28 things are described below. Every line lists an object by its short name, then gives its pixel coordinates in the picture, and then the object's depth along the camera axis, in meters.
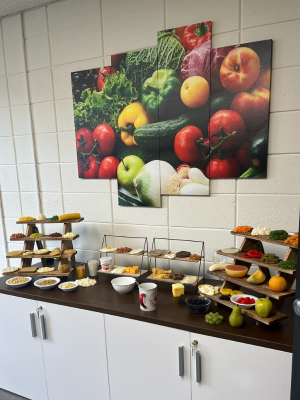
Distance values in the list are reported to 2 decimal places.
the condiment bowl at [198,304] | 1.67
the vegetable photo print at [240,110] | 1.86
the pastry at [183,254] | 2.03
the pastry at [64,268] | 2.24
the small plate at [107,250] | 2.24
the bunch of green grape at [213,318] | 1.55
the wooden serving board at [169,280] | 1.98
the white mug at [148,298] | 1.72
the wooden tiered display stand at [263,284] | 1.47
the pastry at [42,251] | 2.32
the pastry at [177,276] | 2.02
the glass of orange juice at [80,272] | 2.27
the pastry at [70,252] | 2.32
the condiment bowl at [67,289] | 2.04
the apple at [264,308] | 1.46
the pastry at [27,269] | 2.30
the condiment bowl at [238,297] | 1.57
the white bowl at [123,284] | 1.95
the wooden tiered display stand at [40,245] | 2.28
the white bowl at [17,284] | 2.16
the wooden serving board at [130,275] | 2.10
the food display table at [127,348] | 1.44
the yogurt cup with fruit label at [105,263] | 2.21
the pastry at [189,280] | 1.97
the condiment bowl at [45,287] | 2.10
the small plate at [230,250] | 1.79
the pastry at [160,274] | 2.05
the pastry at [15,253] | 2.35
